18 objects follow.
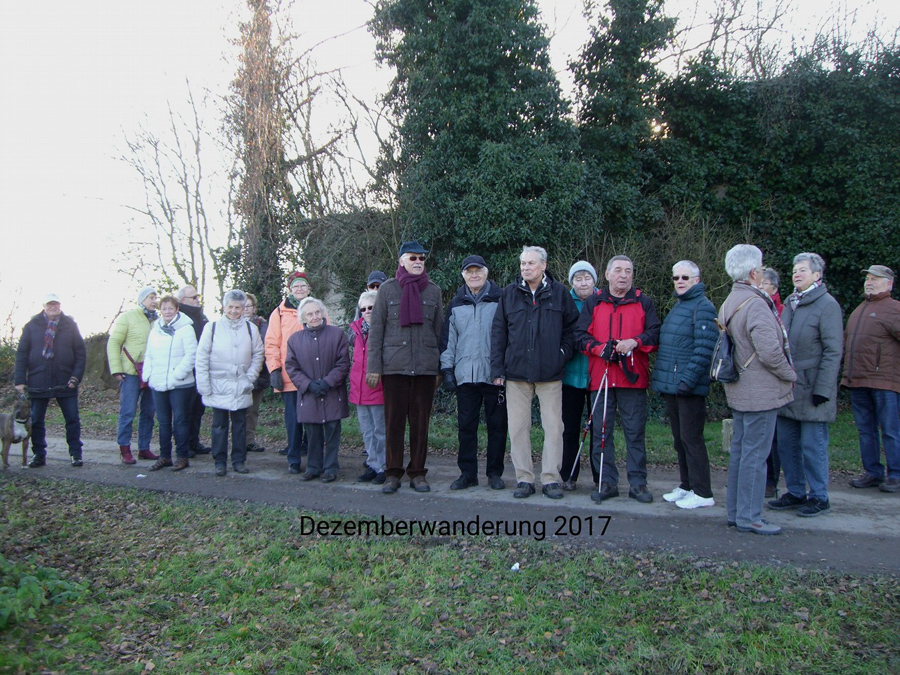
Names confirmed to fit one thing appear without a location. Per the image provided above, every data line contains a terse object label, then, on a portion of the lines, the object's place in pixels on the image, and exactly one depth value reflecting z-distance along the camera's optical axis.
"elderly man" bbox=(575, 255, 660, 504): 6.52
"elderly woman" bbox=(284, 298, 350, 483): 7.70
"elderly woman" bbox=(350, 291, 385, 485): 7.62
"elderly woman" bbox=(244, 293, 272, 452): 9.18
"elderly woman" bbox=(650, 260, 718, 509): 6.04
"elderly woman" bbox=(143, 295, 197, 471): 8.48
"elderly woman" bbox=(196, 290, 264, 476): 8.19
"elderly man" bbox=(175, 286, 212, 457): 9.35
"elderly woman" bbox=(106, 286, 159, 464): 9.02
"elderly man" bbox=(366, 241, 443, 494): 7.07
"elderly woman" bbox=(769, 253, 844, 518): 6.14
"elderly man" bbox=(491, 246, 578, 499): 6.69
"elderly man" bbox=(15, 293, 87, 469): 8.88
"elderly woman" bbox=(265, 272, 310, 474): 8.30
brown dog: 8.66
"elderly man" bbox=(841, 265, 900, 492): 7.11
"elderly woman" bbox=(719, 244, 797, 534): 5.51
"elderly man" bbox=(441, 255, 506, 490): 7.02
